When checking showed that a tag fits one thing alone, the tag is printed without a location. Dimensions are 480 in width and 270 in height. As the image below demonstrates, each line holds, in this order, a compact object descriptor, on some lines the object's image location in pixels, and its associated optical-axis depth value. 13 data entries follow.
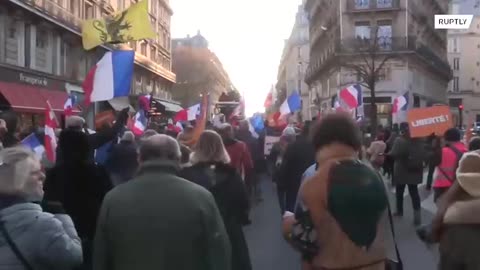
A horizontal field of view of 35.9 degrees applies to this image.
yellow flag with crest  11.97
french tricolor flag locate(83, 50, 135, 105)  10.48
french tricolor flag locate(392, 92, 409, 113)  24.44
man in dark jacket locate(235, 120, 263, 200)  15.45
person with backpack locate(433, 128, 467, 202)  9.47
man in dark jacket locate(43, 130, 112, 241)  5.85
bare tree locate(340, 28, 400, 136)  50.95
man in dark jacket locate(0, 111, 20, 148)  7.38
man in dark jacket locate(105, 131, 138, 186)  9.54
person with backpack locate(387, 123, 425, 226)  11.96
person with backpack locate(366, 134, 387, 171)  9.97
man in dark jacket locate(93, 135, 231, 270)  3.80
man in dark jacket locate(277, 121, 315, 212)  9.38
